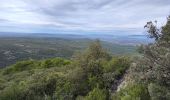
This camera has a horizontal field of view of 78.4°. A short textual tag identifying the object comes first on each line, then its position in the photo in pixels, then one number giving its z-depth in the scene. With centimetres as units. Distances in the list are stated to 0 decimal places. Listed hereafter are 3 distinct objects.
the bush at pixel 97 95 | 840
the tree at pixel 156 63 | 677
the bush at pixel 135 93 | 710
